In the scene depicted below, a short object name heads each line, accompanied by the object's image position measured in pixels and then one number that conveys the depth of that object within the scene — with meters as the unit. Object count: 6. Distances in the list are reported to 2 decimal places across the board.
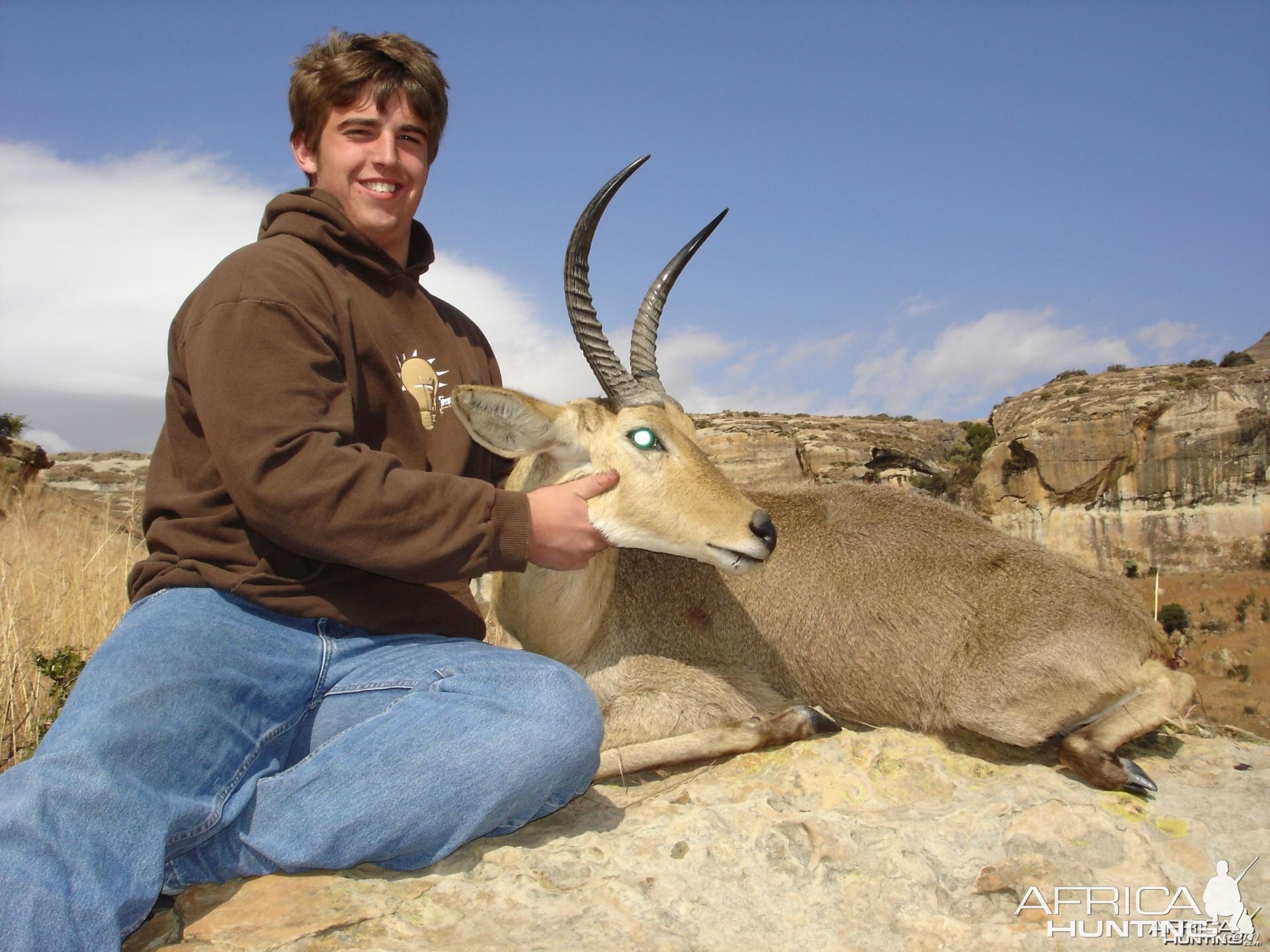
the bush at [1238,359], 51.74
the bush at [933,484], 37.41
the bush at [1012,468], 41.34
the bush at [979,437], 45.66
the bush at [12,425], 21.84
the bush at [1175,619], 34.81
